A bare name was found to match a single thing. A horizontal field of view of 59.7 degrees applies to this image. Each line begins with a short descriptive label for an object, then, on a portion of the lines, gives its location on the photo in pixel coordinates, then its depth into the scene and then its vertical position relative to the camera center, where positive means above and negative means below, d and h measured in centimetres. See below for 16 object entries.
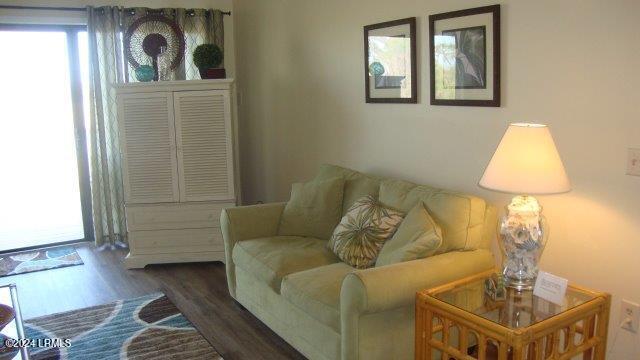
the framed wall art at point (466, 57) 283 +29
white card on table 220 -72
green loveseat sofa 240 -80
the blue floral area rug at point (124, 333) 303 -123
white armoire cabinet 438 -37
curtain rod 454 +96
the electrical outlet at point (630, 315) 236 -89
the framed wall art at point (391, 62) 336 +32
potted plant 449 +47
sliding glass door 489 -12
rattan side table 205 -80
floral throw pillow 295 -63
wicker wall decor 457 +64
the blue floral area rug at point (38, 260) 453 -115
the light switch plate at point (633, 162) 227 -23
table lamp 224 -31
